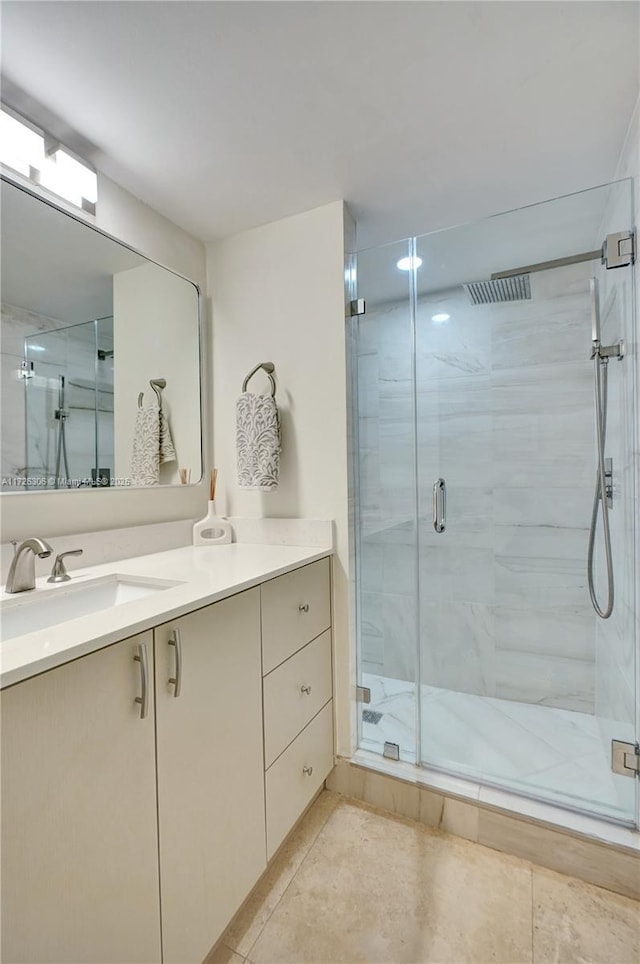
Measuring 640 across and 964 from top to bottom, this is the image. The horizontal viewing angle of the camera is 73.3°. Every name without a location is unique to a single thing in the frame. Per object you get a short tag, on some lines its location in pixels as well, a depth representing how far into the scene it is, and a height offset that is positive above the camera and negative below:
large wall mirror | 1.21 +0.42
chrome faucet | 1.05 -0.20
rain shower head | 1.77 +0.79
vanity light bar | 1.16 +0.95
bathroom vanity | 0.66 -0.55
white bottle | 1.76 -0.19
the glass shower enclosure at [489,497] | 1.61 -0.07
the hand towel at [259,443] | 1.65 +0.16
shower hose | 1.55 +0.16
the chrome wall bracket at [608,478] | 1.54 +0.00
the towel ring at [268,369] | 1.73 +0.46
